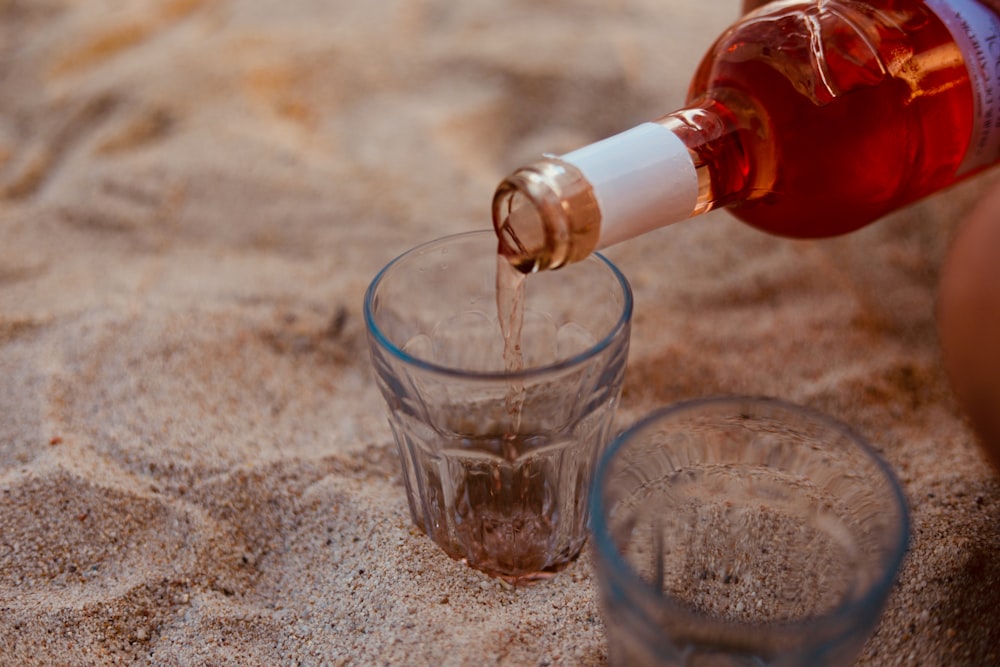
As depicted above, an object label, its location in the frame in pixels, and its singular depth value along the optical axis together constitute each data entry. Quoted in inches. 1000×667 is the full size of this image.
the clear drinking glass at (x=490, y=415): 27.4
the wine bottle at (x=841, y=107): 28.7
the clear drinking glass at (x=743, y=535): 20.2
